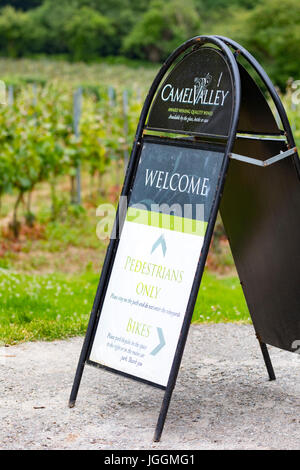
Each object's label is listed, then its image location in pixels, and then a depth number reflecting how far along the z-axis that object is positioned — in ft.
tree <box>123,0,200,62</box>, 171.63
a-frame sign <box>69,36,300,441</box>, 10.78
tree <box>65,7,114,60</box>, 179.01
